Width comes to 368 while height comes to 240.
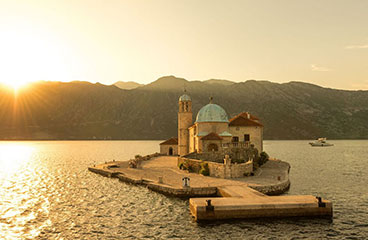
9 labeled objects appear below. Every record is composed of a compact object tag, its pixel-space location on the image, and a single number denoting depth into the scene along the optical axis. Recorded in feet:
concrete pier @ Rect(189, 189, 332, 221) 81.51
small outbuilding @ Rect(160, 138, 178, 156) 293.23
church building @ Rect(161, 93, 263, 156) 176.14
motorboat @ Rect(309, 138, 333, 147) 588.75
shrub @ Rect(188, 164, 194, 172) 157.46
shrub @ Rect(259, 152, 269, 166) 187.84
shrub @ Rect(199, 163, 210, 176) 142.61
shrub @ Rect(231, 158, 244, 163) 161.27
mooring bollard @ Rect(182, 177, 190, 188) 112.65
